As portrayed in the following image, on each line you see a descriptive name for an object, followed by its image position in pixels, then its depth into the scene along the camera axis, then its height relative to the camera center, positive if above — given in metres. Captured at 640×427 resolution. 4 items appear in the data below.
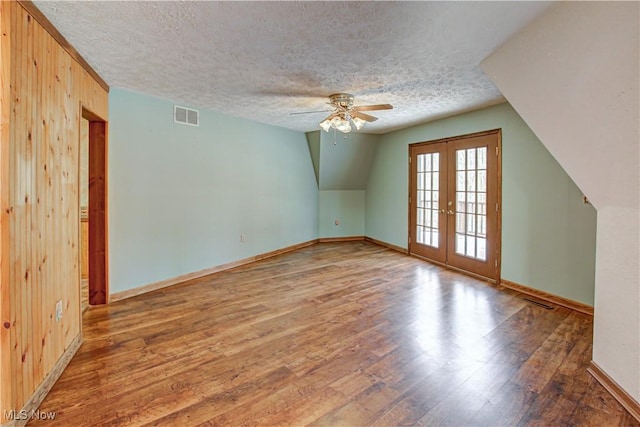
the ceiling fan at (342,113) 3.64 +1.17
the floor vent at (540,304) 3.40 -1.02
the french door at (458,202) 4.30 +0.15
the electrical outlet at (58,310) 2.21 -0.71
